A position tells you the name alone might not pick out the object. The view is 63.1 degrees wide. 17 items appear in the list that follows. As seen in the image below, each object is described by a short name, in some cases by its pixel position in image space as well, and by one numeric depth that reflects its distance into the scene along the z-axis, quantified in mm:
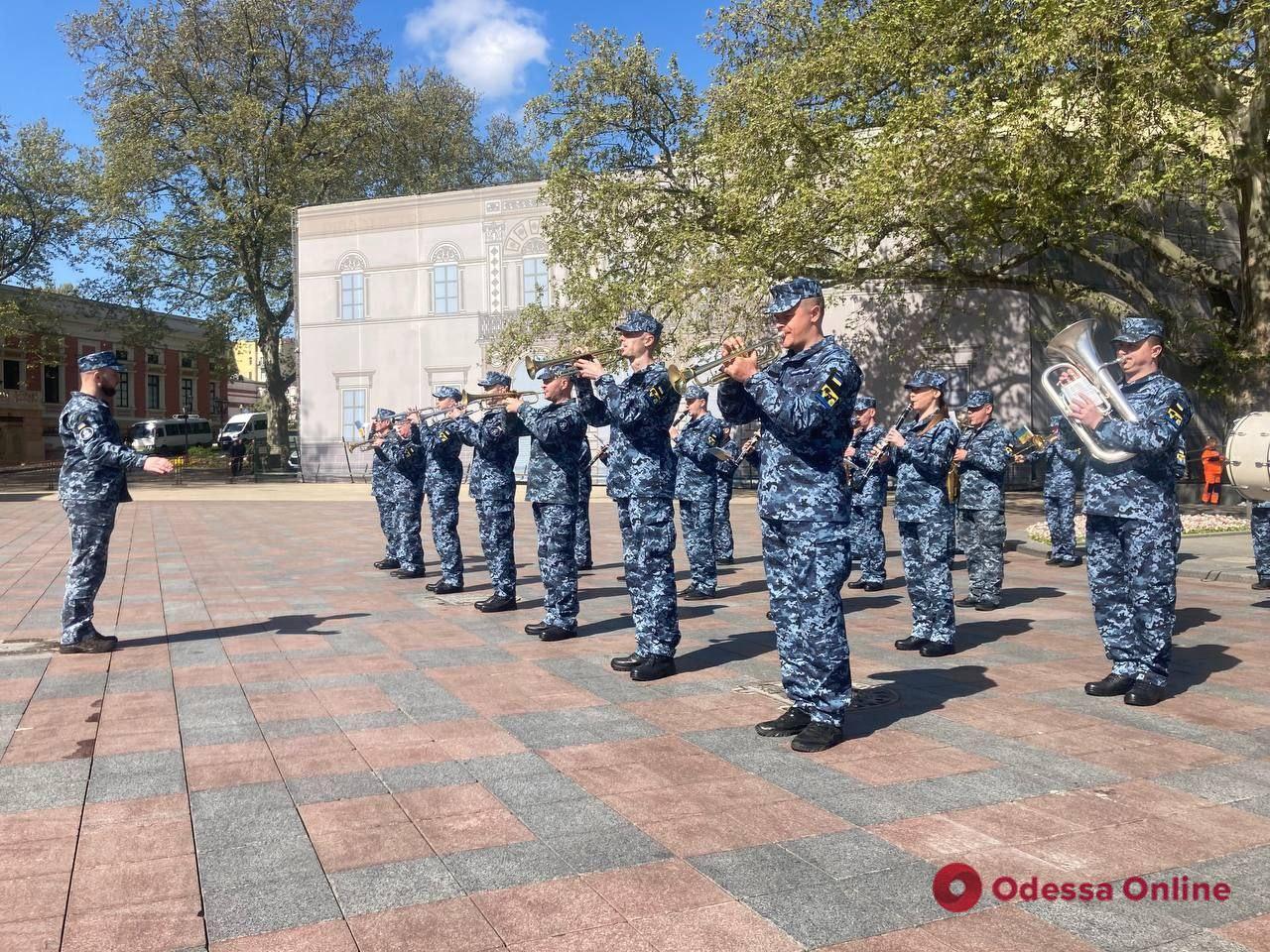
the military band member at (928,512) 7199
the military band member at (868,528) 10461
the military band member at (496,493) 9016
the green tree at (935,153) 14977
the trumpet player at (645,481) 6379
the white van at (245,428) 52750
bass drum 8922
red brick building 42281
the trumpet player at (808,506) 4934
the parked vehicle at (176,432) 52031
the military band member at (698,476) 10312
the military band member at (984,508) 9312
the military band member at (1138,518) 5602
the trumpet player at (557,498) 7637
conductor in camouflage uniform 7258
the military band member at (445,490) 10234
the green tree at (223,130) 36406
